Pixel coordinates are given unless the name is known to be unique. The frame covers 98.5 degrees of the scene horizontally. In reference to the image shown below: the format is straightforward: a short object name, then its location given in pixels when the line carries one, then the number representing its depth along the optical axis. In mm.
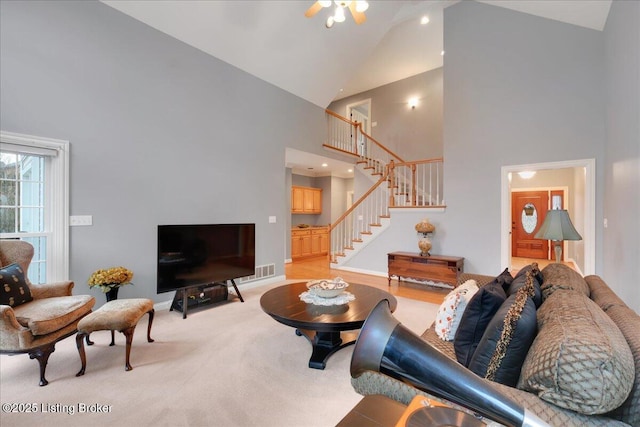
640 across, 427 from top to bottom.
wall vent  4719
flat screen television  3303
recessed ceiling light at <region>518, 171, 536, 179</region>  6962
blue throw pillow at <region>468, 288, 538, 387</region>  1077
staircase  5934
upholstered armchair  1995
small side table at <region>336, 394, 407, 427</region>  867
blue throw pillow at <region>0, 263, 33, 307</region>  2217
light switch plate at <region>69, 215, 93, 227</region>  3014
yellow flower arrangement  2930
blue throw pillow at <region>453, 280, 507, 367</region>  1453
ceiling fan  3066
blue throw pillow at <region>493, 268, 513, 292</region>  1793
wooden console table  4473
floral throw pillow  1821
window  2844
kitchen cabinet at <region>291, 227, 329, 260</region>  7513
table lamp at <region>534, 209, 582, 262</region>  2773
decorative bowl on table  2498
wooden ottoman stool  2154
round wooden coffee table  2137
